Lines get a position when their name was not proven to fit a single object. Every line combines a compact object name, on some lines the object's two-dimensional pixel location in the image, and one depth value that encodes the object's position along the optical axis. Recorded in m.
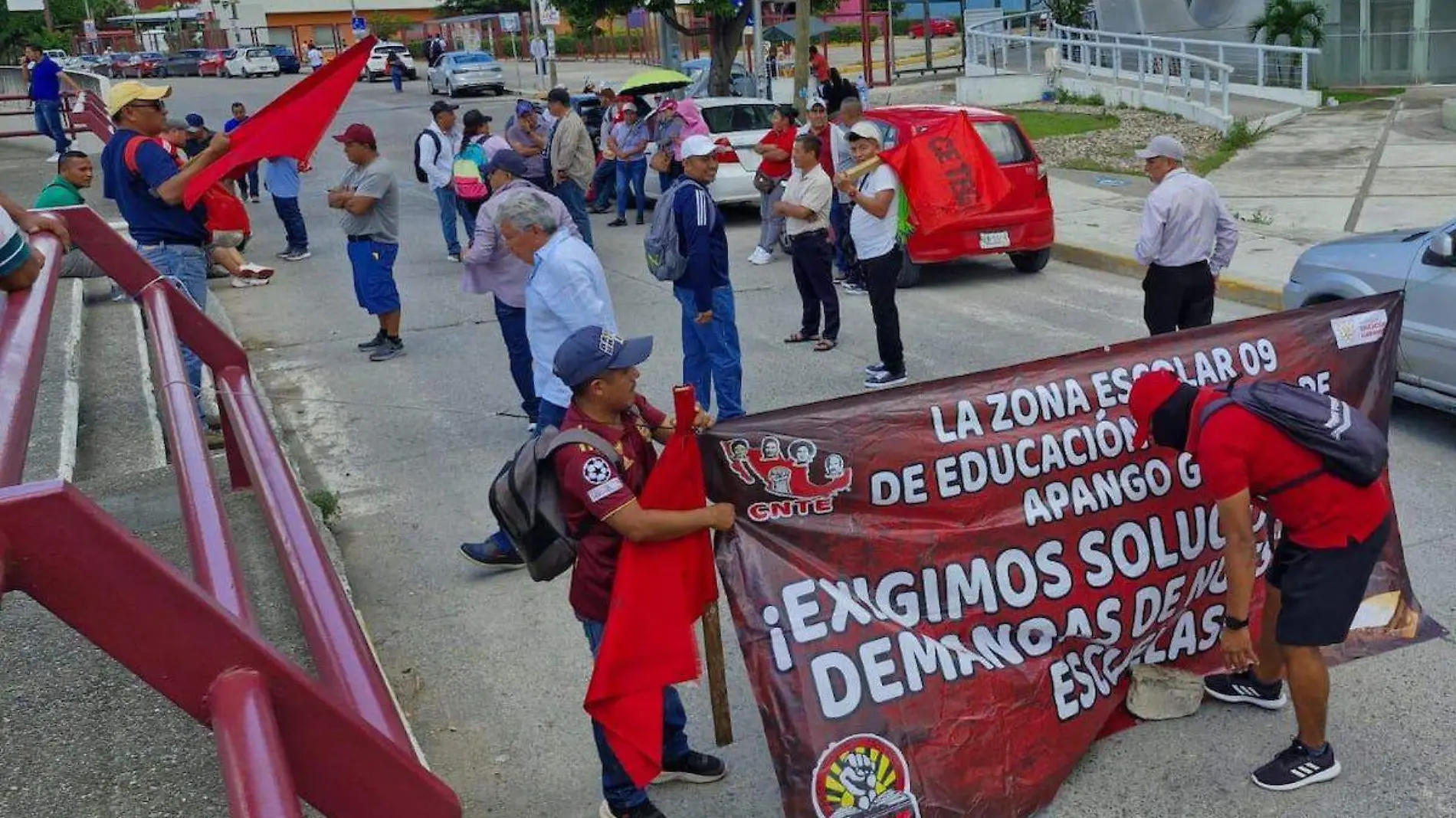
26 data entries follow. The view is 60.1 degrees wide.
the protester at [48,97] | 21.88
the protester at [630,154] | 16.19
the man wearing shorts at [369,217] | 9.82
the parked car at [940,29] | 59.50
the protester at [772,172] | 12.67
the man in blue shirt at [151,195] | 7.51
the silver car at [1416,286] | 7.12
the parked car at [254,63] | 57.44
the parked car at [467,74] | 42.28
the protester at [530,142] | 13.91
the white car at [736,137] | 16.19
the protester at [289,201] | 14.17
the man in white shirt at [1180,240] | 7.52
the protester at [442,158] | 13.98
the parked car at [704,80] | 26.52
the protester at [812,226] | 9.84
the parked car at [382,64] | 51.53
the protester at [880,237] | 8.74
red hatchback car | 11.91
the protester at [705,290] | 7.56
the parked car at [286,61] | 59.93
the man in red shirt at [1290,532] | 3.84
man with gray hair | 6.01
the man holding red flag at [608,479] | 3.66
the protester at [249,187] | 20.06
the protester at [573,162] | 13.66
